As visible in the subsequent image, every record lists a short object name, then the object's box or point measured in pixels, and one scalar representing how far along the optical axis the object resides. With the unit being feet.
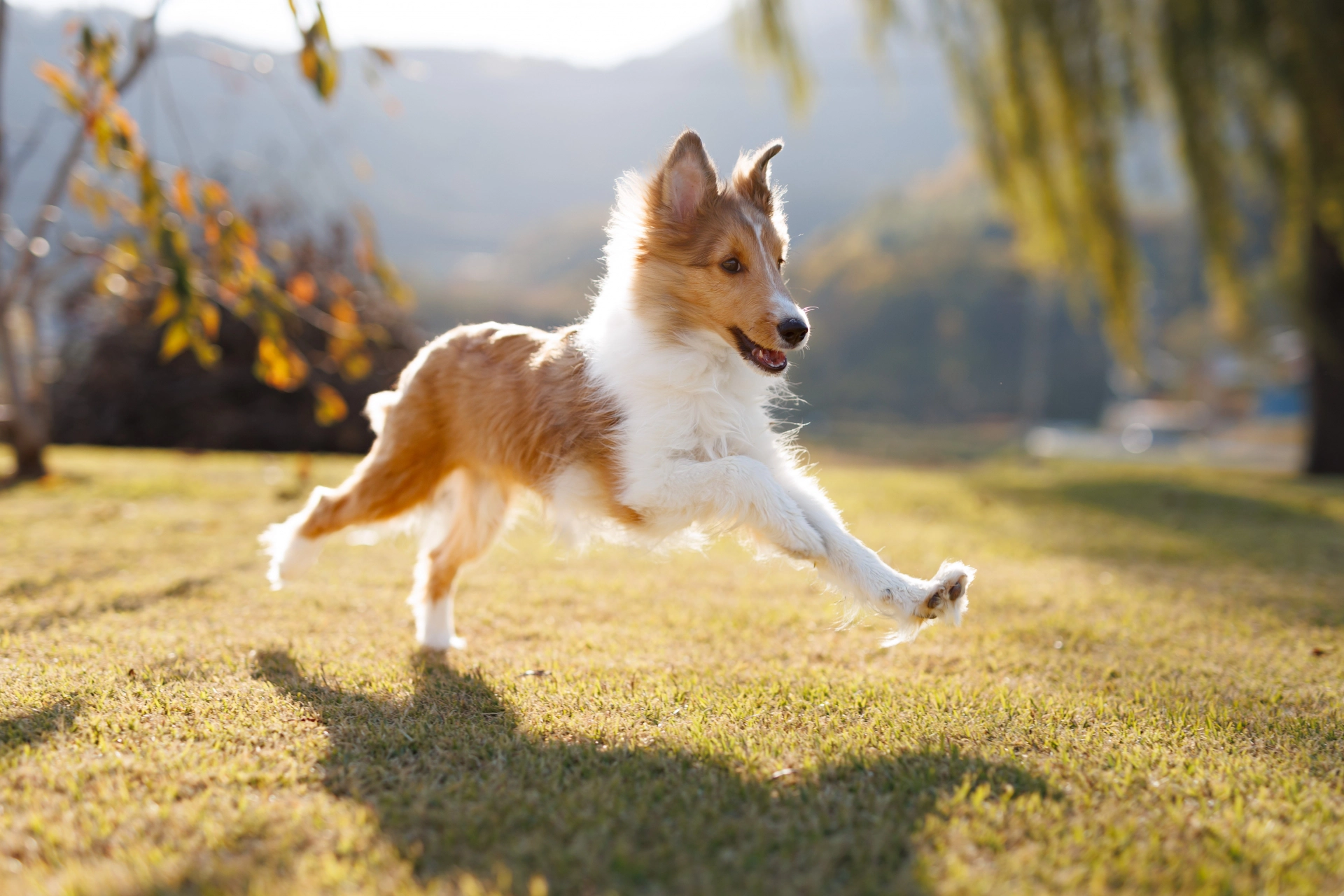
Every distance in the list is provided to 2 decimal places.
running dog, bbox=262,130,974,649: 10.82
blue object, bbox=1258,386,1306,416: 160.66
